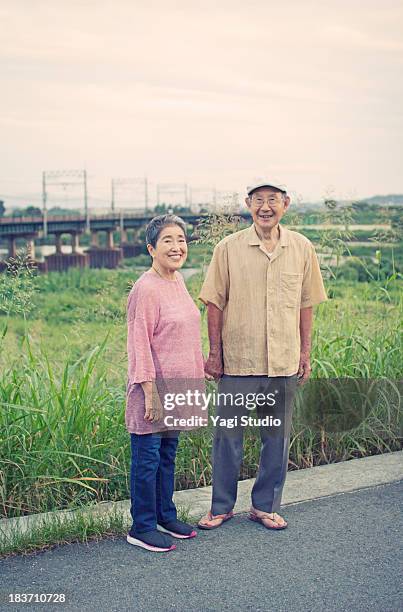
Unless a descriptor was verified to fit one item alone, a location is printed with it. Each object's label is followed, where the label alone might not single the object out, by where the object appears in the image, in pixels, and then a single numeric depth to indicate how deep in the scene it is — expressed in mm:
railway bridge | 58000
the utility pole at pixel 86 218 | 62906
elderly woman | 3674
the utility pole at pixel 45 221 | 57659
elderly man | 3977
